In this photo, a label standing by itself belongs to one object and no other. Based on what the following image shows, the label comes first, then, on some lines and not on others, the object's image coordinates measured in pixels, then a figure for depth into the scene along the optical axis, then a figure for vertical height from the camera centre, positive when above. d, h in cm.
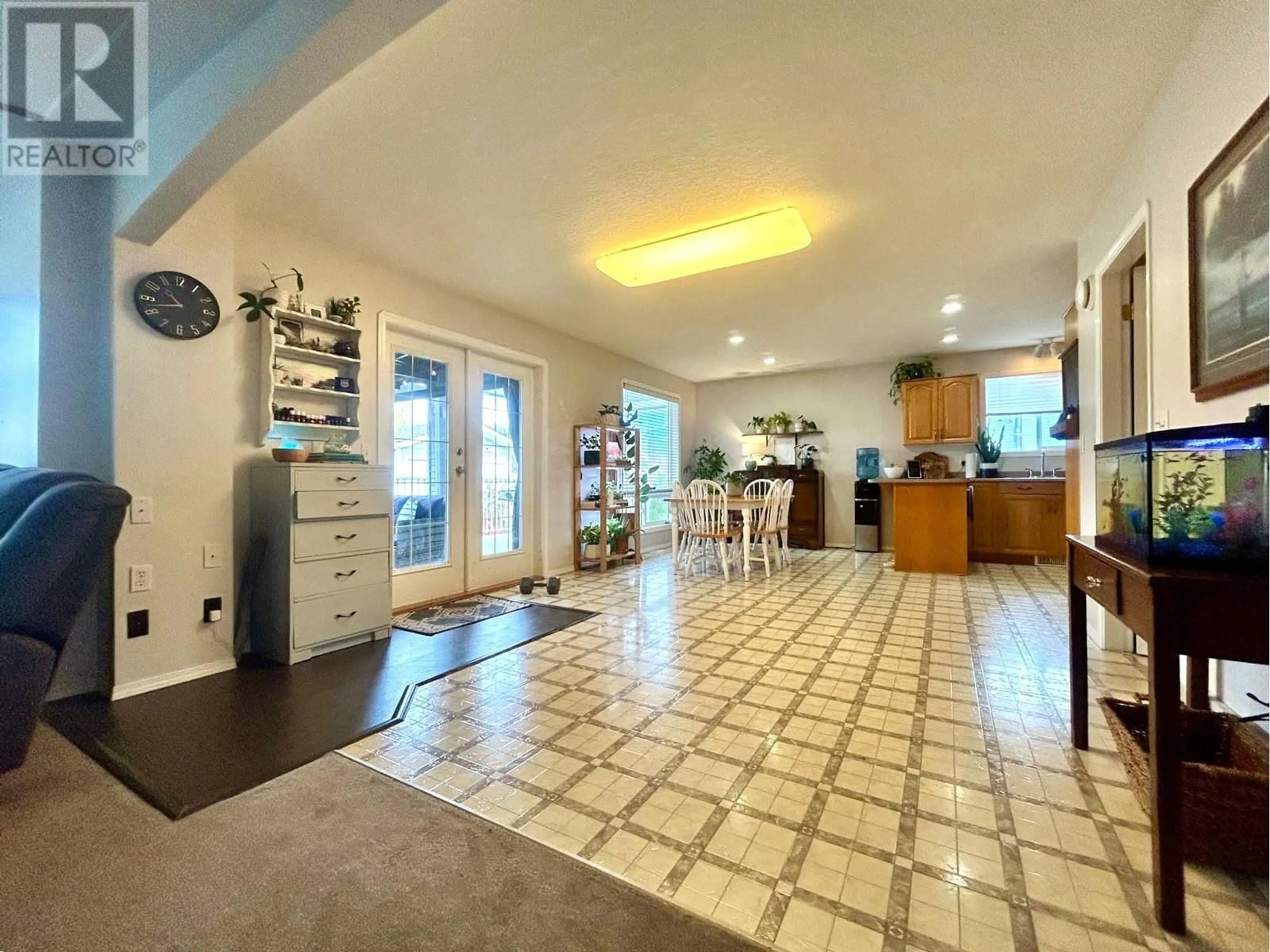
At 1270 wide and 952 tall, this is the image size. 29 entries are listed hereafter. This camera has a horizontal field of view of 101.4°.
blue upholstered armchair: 148 -30
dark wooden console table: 103 -33
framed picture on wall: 134 +60
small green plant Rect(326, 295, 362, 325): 319 +104
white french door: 374 +9
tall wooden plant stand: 527 -3
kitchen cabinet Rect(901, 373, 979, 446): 604 +82
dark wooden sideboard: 688 -40
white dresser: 264 -43
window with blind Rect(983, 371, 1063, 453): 593 +81
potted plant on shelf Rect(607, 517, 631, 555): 560 -63
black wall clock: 233 +81
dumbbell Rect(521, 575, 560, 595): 421 -87
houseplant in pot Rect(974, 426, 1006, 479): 593 +30
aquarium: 107 -4
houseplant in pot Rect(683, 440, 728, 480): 739 +19
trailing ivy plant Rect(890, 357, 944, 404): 625 +131
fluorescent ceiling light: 295 +141
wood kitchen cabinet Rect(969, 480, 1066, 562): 540 -45
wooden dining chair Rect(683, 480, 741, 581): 488 -37
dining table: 484 -28
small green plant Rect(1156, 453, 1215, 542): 112 -5
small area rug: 334 -94
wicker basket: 115 -75
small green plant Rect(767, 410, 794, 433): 718 +78
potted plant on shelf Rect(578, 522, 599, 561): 536 -65
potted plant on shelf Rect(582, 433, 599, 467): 536 +29
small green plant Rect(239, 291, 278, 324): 273 +92
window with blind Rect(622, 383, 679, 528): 686 +49
